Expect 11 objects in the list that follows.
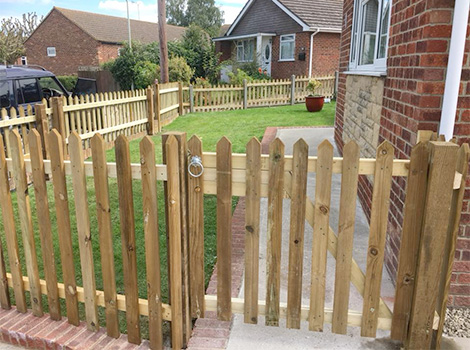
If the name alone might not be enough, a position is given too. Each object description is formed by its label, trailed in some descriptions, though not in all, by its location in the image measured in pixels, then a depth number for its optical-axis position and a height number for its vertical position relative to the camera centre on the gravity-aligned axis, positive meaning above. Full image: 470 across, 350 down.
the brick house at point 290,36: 22.38 +2.06
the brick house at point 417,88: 2.70 -0.11
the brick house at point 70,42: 34.66 +2.43
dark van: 8.60 -0.30
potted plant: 14.25 -0.97
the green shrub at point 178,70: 19.80 +0.09
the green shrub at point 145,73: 20.53 -0.06
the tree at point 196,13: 67.06 +9.52
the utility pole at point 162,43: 15.24 +1.04
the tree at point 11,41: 34.53 +2.51
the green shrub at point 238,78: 19.17 -0.27
